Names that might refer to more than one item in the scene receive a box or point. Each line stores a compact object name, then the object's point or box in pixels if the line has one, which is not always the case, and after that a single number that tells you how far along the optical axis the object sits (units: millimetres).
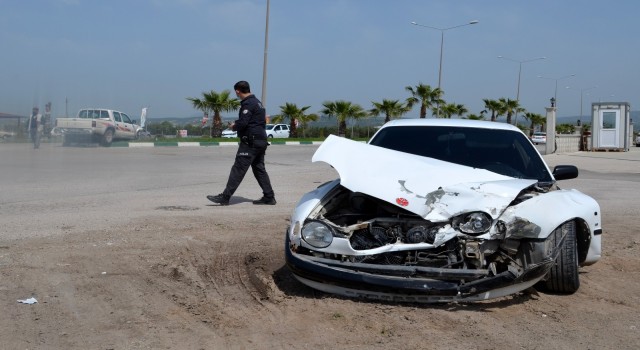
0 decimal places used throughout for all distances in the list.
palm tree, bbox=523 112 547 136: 85250
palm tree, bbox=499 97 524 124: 69556
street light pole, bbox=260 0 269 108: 29969
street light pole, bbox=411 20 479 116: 42188
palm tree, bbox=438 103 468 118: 59672
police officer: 9359
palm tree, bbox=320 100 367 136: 52219
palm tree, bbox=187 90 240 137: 43500
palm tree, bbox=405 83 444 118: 54188
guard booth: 35156
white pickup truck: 22700
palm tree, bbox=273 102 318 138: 51000
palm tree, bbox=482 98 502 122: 68712
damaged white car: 4371
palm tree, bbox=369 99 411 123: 55031
